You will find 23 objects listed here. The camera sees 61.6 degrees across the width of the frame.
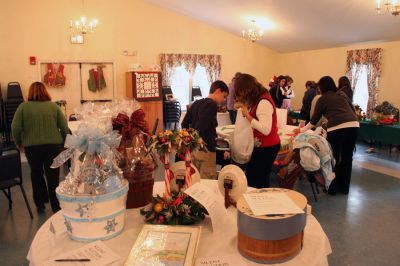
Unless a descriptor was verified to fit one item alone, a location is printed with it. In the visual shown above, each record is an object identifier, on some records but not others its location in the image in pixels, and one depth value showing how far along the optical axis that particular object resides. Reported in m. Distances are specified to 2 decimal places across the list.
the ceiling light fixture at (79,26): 7.22
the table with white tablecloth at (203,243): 1.23
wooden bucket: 1.14
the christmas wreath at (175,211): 1.42
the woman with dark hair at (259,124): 2.42
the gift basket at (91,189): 1.28
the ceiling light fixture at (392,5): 3.75
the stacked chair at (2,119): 6.68
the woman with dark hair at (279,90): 7.50
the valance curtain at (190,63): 8.37
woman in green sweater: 3.05
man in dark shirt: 2.79
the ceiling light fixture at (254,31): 7.34
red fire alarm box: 7.16
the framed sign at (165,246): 1.14
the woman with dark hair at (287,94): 7.64
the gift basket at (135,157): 1.58
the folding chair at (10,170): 3.07
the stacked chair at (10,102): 6.67
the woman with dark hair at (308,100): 6.57
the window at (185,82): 8.71
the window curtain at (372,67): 6.98
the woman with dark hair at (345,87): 3.98
